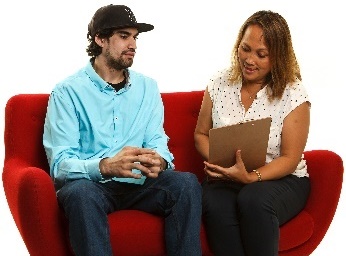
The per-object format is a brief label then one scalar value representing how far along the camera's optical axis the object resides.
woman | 2.69
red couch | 2.65
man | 2.62
